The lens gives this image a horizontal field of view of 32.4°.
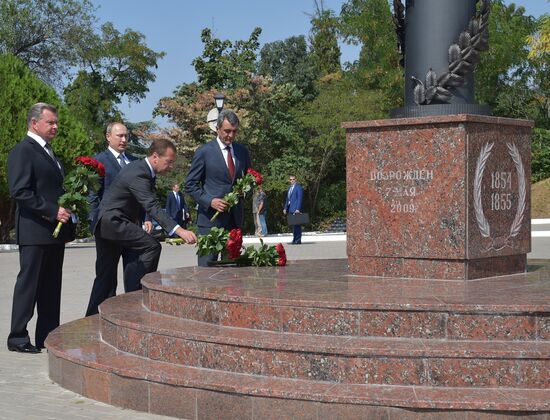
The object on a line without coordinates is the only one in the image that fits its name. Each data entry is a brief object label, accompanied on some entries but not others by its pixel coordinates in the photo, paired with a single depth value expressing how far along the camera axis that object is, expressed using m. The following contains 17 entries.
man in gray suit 8.74
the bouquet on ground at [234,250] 9.23
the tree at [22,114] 29.95
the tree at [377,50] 44.84
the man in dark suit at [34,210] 8.30
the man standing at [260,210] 31.75
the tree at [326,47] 54.28
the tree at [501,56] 45.12
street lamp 22.58
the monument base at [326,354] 5.67
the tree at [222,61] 41.99
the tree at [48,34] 46.69
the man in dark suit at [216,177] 9.61
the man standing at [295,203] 25.83
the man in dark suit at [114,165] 9.52
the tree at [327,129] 40.53
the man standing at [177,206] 22.92
